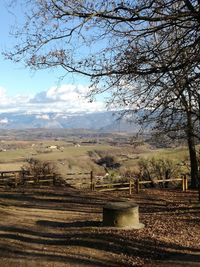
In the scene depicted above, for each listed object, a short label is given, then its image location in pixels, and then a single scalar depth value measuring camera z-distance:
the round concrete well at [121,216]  8.46
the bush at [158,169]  23.51
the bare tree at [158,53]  8.23
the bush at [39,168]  24.47
